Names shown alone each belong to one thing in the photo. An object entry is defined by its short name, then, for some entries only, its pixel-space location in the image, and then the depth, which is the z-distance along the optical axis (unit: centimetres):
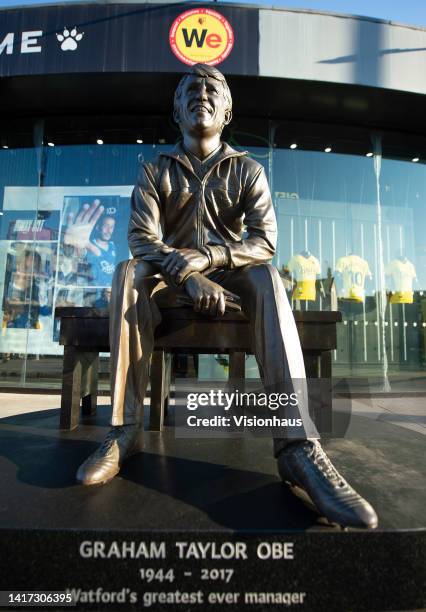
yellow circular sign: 636
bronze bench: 202
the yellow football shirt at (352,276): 799
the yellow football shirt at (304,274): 788
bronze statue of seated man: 137
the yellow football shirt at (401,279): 813
